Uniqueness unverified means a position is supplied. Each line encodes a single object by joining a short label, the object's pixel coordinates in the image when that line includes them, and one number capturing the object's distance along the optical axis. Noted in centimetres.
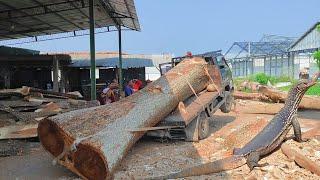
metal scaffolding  4072
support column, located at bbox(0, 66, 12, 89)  1928
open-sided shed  1648
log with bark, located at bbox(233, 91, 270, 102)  1893
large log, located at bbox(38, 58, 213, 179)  738
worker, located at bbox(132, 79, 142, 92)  1481
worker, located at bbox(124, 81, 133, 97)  1444
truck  1014
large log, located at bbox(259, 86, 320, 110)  1582
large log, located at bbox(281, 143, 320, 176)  702
